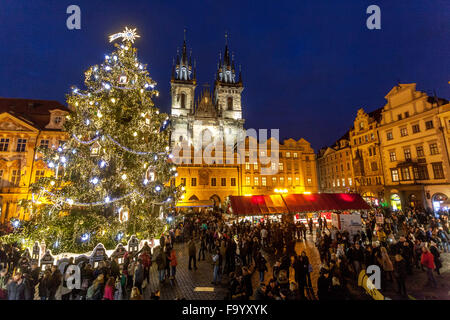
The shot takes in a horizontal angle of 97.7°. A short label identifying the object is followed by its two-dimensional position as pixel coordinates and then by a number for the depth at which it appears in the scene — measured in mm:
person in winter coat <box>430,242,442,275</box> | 8763
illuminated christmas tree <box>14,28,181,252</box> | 9805
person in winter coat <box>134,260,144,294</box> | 7199
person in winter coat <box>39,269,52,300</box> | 6566
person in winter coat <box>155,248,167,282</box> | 8555
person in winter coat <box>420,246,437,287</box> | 7615
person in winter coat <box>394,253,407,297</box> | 7078
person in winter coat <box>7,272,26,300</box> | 5766
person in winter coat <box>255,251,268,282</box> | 8125
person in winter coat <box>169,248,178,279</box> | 8906
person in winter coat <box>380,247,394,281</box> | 7989
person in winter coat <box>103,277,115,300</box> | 5824
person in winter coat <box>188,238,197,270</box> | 10180
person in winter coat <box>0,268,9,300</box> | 5811
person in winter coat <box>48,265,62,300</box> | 6598
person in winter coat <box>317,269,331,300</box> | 5943
